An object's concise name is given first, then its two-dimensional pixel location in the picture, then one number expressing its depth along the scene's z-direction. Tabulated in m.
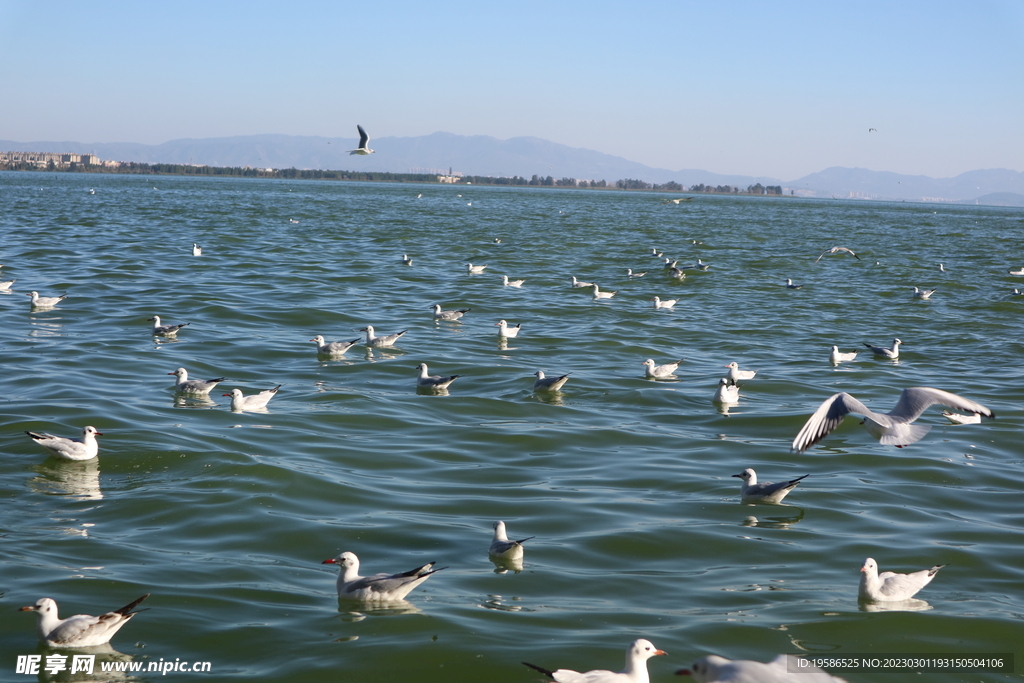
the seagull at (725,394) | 16.00
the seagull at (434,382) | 16.61
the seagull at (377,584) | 7.79
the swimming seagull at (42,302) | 22.75
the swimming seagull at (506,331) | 21.77
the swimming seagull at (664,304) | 27.84
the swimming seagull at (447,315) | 24.50
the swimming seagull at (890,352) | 20.62
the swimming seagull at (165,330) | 20.58
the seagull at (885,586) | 8.18
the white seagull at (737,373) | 17.77
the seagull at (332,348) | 19.27
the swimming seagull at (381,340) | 20.72
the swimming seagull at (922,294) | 29.76
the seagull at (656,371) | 18.03
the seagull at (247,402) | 14.47
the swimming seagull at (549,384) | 16.22
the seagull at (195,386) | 15.45
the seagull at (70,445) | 11.25
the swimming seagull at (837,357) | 19.94
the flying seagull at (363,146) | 28.59
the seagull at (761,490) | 10.74
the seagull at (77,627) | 6.91
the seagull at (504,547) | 8.77
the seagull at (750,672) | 5.12
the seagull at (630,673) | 6.24
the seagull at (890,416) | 9.19
